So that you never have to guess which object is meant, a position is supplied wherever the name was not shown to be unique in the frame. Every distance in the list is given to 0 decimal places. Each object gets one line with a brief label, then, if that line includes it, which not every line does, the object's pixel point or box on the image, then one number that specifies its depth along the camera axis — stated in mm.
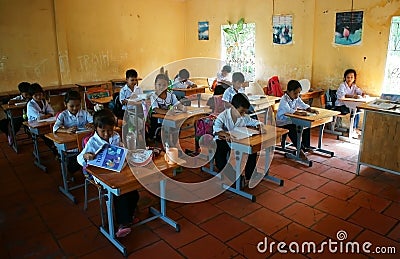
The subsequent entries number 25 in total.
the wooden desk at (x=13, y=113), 4773
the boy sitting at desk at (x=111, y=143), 2607
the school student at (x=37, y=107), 4098
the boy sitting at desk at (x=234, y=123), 3348
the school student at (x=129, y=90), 5157
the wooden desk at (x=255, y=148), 3123
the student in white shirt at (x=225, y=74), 6695
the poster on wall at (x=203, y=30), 7906
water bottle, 2903
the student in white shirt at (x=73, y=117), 3527
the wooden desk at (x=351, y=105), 5117
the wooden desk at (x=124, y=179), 2285
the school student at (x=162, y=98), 4457
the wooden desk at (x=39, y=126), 3732
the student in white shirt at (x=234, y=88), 4914
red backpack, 6160
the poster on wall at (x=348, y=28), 5383
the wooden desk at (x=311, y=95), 5671
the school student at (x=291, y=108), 4355
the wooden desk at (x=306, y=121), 4063
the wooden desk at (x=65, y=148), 3209
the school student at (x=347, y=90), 5449
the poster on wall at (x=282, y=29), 6270
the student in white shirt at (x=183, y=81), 6504
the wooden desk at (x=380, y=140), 3586
